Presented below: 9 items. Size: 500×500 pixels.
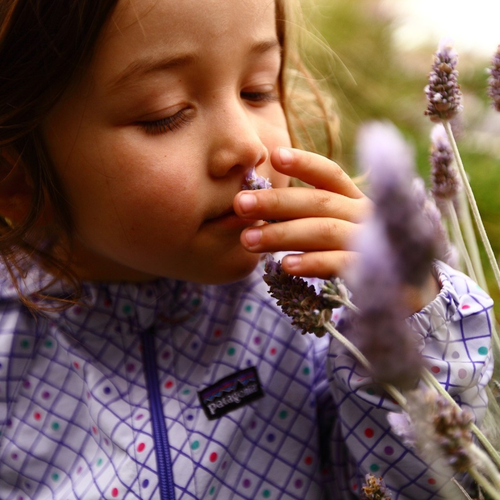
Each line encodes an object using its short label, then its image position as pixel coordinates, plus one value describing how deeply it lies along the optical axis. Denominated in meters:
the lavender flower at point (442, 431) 0.34
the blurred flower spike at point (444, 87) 0.43
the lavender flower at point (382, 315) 0.27
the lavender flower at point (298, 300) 0.40
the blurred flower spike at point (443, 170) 0.46
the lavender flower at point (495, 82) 0.43
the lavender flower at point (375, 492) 0.42
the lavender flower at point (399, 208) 0.26
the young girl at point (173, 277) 0.47
